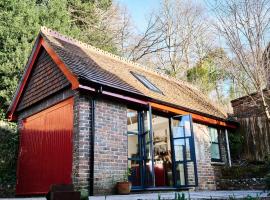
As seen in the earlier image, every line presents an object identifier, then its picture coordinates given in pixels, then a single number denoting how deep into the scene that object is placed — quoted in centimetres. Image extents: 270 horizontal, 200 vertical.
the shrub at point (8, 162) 781
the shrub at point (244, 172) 835
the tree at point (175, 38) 1749
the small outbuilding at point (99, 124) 585
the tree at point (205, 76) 1763
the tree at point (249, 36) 764
